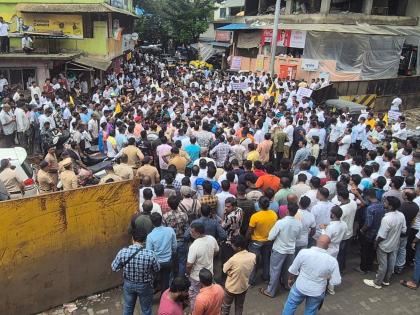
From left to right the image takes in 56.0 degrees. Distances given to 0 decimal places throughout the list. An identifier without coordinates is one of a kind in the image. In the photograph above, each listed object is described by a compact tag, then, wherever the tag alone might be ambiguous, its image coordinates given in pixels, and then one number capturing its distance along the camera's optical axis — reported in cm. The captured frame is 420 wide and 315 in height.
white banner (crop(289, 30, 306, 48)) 2391
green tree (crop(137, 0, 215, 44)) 3528
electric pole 1993
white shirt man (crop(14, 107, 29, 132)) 1124
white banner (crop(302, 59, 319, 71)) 2238
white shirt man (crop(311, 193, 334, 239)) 616
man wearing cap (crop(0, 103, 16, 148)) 1127
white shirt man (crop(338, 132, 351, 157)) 1104
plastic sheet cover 2308
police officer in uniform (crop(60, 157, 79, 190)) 704
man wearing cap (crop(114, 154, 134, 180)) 729
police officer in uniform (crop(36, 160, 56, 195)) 711
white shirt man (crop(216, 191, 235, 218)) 620
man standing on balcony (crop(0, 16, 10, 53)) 1734
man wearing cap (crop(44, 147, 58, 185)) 764
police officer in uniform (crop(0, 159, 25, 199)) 711
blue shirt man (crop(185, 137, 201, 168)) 899
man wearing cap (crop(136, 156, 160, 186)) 735
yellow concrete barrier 507
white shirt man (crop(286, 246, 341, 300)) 468
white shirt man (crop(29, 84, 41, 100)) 1469
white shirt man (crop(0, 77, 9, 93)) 1612
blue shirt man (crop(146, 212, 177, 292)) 514
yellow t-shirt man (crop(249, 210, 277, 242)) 582
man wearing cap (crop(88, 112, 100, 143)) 1120
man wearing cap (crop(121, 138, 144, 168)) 840
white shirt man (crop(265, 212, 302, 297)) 561
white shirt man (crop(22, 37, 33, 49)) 1841
